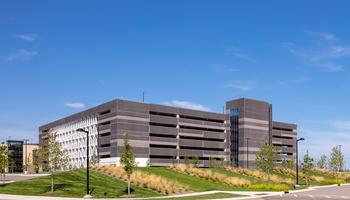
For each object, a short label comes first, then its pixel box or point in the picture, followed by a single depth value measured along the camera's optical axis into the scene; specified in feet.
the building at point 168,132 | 354.54
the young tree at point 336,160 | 325.87
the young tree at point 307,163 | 238.62
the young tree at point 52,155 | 131.75
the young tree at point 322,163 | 374.02
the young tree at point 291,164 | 357.41
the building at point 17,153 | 576.98
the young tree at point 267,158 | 196.24
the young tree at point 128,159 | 129.70
